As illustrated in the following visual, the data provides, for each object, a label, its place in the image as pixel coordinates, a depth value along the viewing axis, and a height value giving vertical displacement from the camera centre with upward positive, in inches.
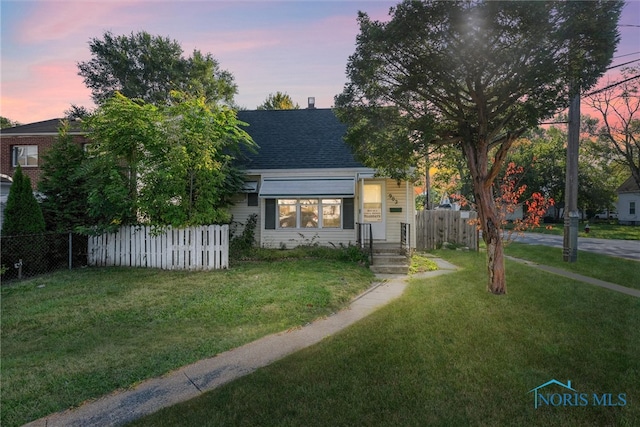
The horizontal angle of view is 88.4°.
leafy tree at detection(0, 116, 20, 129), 1382.5 +363.3
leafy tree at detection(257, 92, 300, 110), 1162.0 +390.5
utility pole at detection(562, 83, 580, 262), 427.5 +31.1
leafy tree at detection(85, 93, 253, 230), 348.2 +45.4
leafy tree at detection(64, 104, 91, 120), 751.8 +223.8
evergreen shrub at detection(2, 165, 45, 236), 331.6 -6.6
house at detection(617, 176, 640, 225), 1248.2 +35.5
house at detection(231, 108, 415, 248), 472.1 +11.7
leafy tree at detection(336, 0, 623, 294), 213.9 +100.7
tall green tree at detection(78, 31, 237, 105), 769.6 +330.9
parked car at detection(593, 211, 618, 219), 1604.3 -15.5
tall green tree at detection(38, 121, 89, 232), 375.2 +19.4
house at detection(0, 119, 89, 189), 695.1 +123.4
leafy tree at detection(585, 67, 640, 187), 705.9 +214.5
